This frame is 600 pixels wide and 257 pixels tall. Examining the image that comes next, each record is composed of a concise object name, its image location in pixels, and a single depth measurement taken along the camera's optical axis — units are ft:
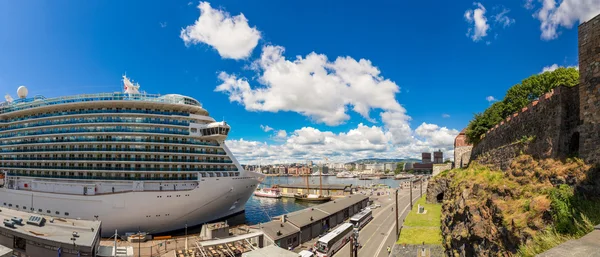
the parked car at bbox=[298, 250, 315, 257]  85.90
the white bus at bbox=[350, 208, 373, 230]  126.32
